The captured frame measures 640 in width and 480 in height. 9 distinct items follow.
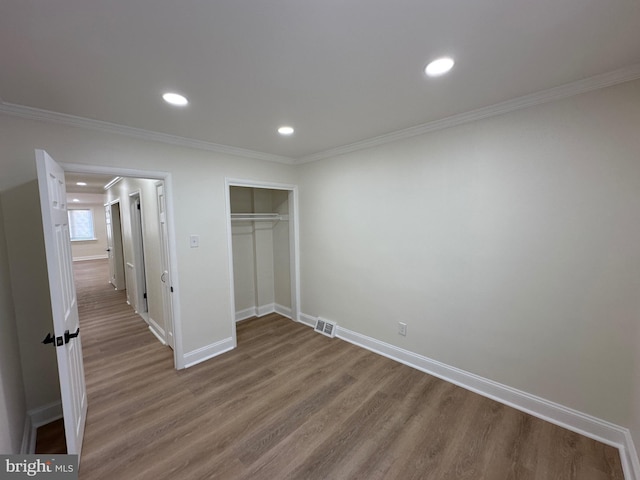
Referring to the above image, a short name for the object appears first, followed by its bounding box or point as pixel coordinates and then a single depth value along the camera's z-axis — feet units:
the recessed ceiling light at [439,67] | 4.88
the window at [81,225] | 32.99
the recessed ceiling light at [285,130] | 8.32
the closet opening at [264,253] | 13.50
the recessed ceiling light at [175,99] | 5.95
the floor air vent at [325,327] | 11.77
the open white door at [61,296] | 5.16
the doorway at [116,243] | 19.52
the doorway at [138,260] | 14.28
